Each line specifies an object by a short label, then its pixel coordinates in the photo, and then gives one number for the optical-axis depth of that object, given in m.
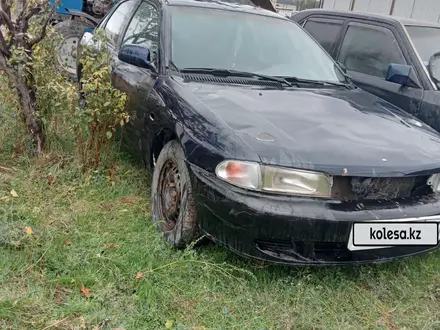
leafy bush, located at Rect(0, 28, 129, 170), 3.63
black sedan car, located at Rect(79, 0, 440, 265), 2.49
